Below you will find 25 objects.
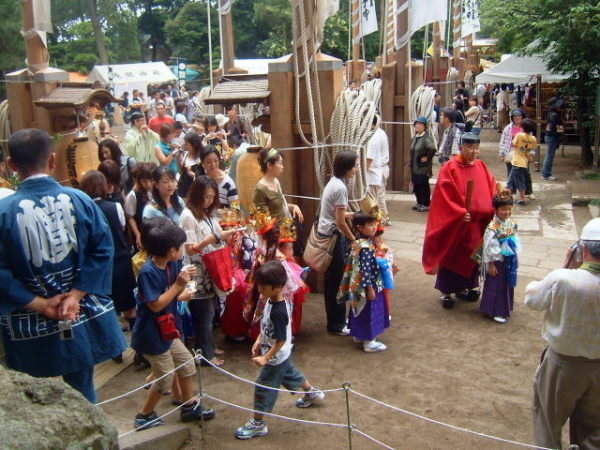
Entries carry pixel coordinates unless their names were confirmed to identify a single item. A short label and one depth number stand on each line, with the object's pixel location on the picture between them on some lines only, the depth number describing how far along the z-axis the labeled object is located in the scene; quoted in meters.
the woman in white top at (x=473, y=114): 14.88
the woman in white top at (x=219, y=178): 5.57
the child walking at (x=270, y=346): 3.73
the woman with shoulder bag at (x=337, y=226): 5.14
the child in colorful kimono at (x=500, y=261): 5.58
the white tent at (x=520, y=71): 14.78
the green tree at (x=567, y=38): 11.11
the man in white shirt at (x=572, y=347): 3.01
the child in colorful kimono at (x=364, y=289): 4.91
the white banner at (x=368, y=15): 13.25
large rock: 1.98
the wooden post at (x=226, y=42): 9.71
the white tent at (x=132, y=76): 26.11
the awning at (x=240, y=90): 5.78
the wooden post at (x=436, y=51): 16.70
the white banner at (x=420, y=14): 10.54
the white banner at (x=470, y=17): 19.70
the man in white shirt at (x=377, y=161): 8.19
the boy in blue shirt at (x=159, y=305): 3.62
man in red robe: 5.94
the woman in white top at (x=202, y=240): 4.59
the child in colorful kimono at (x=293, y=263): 4.71
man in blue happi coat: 2.83
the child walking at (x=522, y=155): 9.88
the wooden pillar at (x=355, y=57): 14.42
